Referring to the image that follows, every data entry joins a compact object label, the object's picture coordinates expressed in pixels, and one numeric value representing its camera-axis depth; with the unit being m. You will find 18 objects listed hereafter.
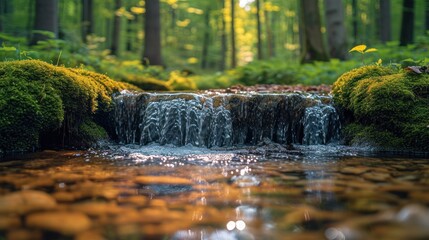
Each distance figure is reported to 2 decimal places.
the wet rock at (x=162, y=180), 2.85
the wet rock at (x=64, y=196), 2.27
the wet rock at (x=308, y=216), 1.95
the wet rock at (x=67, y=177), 2.82
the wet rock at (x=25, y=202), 2.03
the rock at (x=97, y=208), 2.05
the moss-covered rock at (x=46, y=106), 4.48
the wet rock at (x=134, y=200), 2.25
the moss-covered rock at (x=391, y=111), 4.74
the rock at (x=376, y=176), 2.87
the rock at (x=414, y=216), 1.67
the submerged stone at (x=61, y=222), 1.77
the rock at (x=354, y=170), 3.19
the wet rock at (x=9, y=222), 1.79
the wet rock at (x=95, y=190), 2.41
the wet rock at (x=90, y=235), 1.68
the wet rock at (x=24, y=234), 1.66
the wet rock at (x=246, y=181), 2.81
